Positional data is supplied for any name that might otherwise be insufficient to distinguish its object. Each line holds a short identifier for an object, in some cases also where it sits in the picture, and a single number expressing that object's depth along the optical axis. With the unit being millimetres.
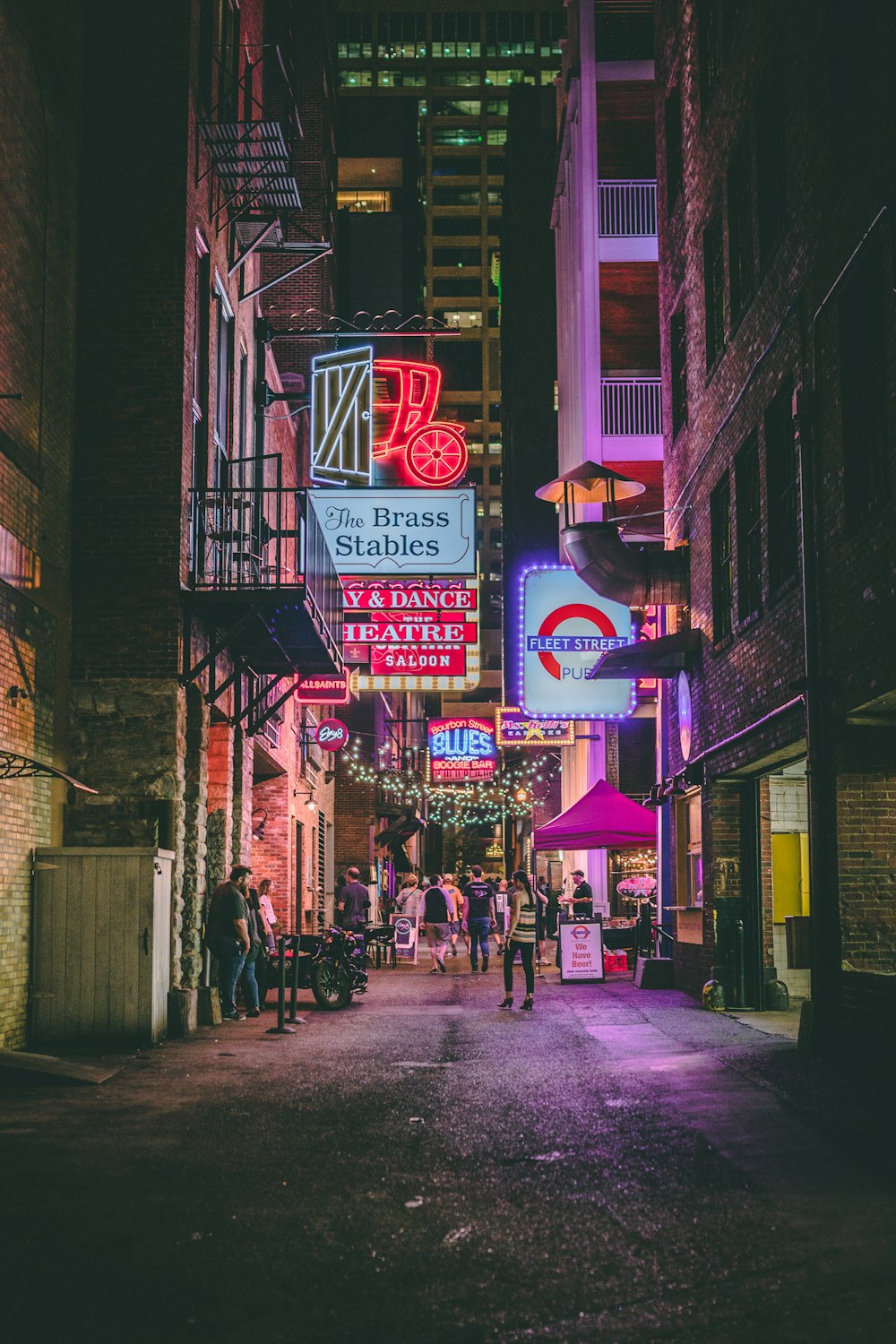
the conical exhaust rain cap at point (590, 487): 19578
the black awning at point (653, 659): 18734
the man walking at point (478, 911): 25547
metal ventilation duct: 19062
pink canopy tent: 23062
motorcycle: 17391
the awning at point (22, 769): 11289
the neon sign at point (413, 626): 21000
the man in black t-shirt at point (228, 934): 15367
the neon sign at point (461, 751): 46969
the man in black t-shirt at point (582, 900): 26859
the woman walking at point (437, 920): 25891
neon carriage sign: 21047
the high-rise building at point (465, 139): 103750
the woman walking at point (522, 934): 17250
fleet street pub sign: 24797
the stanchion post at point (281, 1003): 14422
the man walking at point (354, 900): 25422
